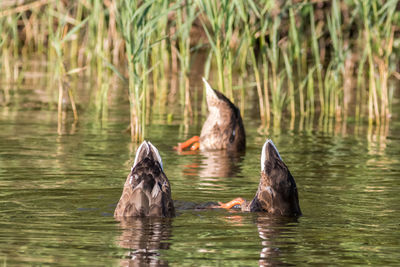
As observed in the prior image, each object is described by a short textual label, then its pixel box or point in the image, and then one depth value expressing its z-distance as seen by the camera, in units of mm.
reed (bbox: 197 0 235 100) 20000
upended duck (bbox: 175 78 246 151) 21203
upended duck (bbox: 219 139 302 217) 13500
